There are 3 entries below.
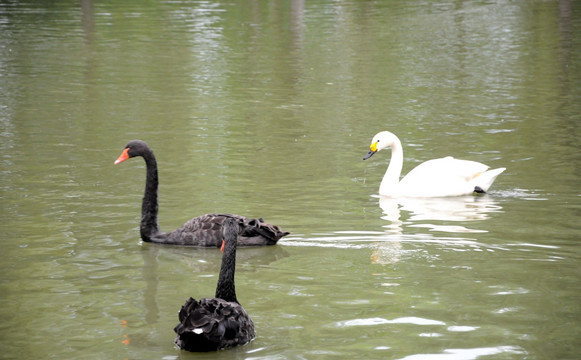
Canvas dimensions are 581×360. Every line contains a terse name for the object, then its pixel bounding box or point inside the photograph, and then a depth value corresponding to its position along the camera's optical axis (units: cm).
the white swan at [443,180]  2350
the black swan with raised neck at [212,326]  1299
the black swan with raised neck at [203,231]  1895
